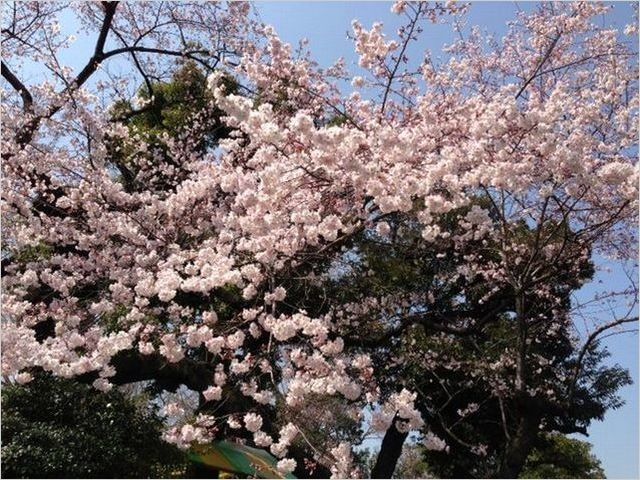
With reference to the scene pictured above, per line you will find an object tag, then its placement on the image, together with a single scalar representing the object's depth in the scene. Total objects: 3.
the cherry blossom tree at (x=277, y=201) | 4.66
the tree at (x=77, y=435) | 5.59
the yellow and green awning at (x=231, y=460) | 7.45
